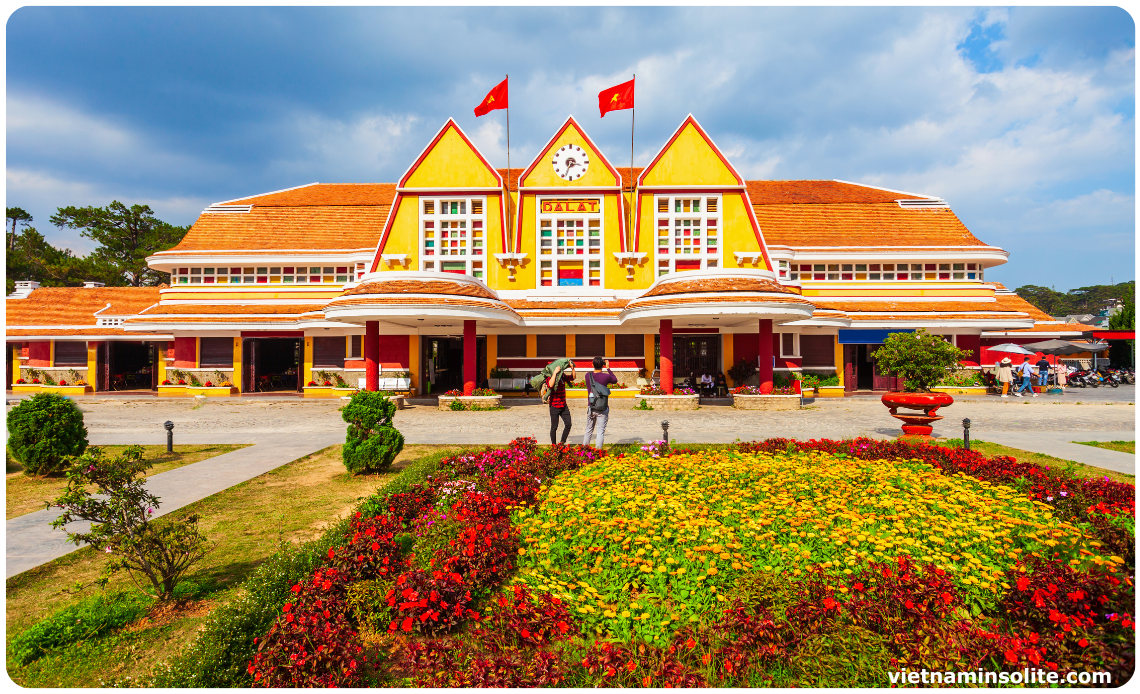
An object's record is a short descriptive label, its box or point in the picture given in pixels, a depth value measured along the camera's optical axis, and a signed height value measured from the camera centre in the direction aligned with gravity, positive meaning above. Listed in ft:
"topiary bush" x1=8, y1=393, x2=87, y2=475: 31.19 -4.35
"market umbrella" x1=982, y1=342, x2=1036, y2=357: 79.69 +1.89
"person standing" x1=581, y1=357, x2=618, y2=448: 33.73 -2.15
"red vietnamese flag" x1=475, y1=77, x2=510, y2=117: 78.74 +40.91
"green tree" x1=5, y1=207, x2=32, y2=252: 143.84 +42.90
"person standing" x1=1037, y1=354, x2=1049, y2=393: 81.51 -2.31
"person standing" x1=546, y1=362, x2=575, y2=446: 35.37 -2.73
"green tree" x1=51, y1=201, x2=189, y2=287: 140.56 +36.75
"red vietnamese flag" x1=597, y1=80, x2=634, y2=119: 77.82 +40.88
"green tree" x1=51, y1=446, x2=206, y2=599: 15.10 -4.84
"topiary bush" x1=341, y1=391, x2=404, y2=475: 30.09 -4.38
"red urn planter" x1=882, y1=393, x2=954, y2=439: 38.19 -3.70
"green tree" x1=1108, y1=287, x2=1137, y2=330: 121.08 +9.71
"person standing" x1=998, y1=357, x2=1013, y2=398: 77.10 -2.16
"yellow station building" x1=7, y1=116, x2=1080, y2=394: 79.66 +13.75
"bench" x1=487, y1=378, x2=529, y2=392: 79.10 -3.27
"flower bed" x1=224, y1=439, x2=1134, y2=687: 11.81 -6.44
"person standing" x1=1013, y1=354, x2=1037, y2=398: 76.84 -2.32
